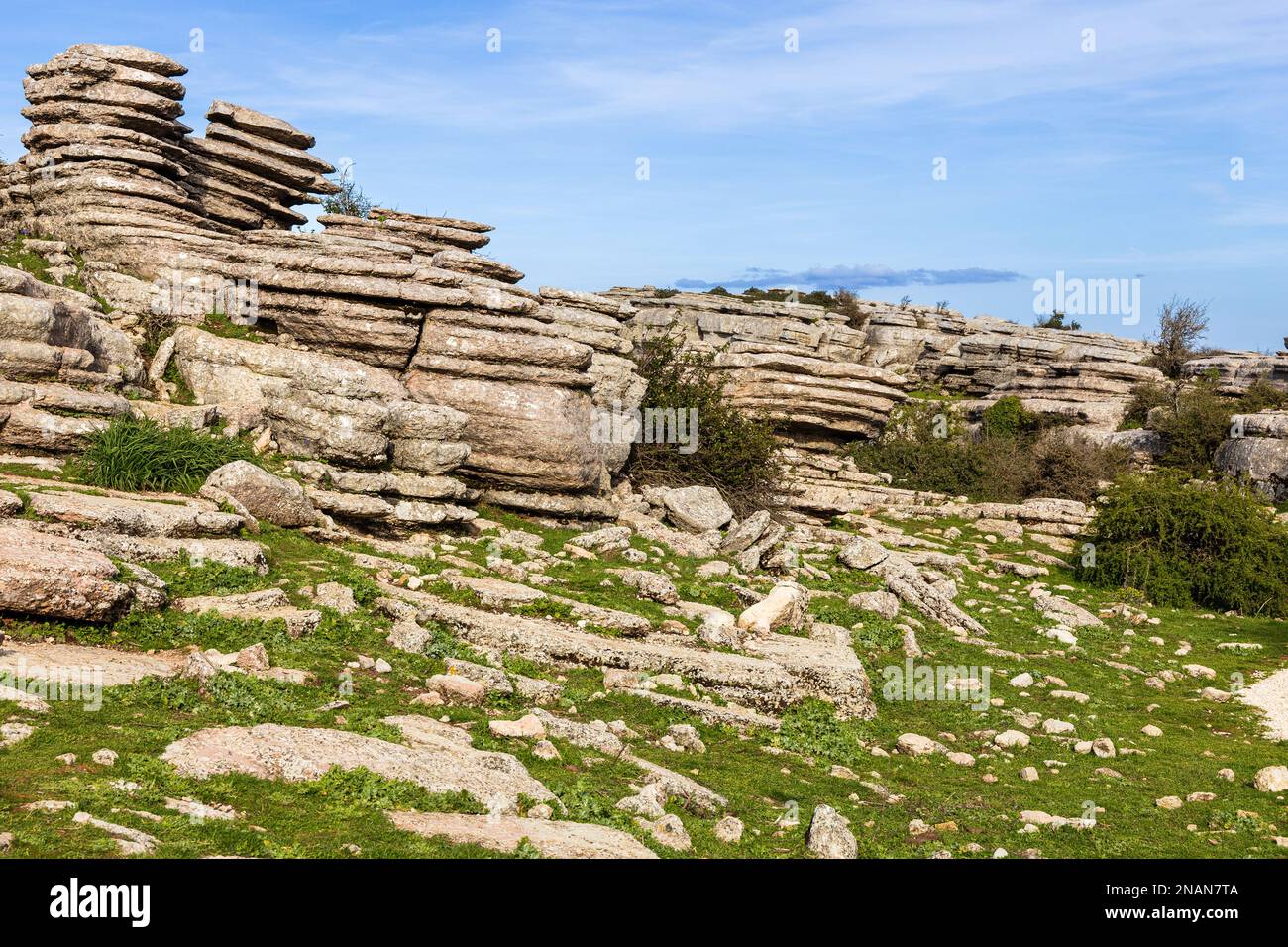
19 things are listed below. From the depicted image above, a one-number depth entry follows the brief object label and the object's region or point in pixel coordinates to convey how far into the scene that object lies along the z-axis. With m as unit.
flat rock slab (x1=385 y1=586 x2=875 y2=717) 14.03
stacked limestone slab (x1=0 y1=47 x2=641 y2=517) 21.48
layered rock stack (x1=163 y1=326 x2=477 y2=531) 19.73
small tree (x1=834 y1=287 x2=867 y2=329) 81.07
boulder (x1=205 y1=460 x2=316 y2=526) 17.05
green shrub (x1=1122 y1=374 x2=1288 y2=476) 39.28
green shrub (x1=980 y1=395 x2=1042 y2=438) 47.94
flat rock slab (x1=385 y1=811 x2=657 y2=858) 8.19
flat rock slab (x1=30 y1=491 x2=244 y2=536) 14.26
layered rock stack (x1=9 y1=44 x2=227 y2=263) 25.97
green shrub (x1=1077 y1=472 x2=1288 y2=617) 24.09
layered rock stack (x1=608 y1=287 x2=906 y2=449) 37.44
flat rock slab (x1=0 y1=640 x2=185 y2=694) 10.35
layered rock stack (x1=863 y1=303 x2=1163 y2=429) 54.09
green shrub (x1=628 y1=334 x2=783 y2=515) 27.19
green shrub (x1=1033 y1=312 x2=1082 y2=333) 82.69
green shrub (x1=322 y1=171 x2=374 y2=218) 39.75
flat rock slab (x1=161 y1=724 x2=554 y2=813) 8.95
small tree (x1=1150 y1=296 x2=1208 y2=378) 60.38
